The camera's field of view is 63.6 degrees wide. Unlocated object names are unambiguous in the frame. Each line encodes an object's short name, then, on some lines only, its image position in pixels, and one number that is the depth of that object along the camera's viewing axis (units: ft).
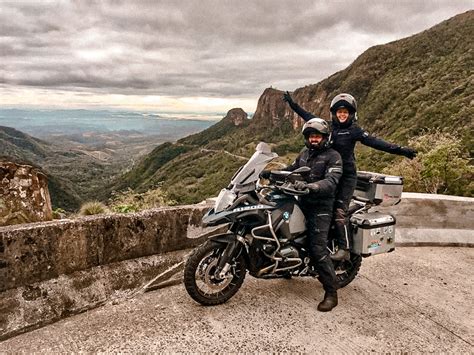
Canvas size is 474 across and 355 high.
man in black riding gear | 12.36
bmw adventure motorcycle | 11.55
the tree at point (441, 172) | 24.86
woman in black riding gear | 13.08
